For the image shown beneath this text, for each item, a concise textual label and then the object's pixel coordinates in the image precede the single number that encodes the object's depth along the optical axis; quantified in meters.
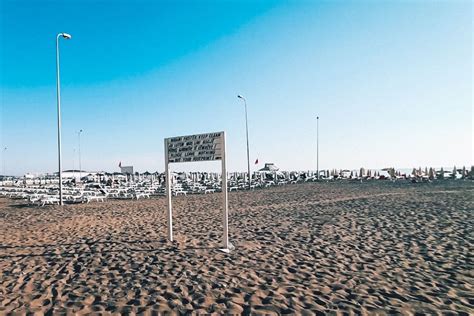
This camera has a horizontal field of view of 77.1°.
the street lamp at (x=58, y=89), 15.80
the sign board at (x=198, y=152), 6.67
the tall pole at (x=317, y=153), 40.03
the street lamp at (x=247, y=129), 28.59
